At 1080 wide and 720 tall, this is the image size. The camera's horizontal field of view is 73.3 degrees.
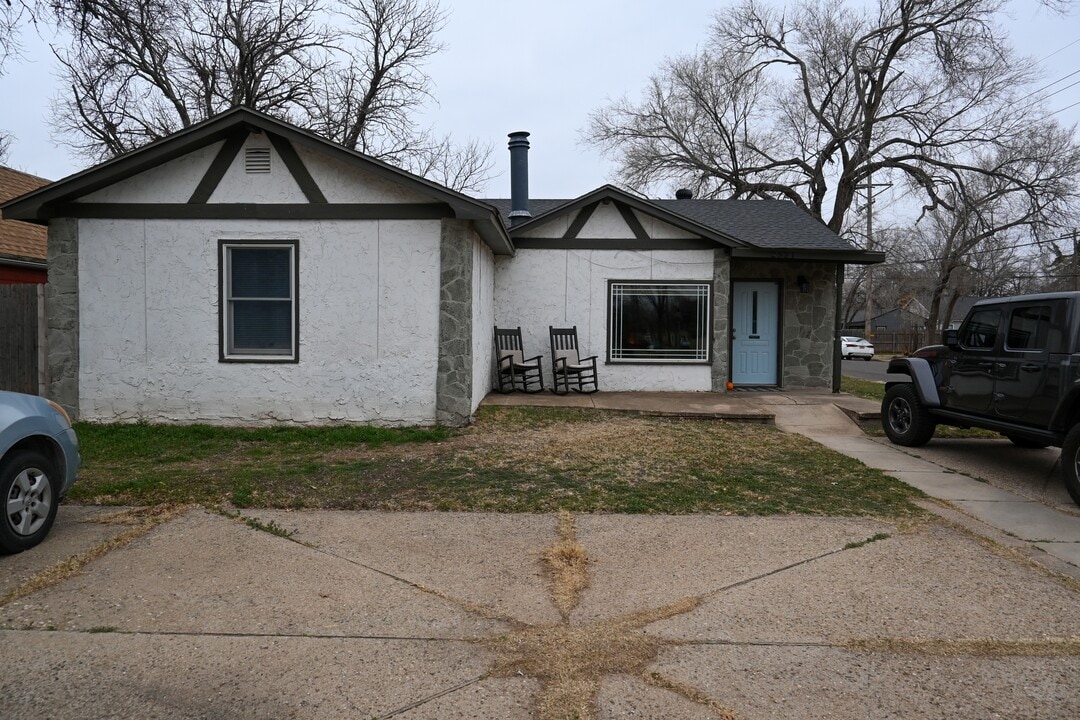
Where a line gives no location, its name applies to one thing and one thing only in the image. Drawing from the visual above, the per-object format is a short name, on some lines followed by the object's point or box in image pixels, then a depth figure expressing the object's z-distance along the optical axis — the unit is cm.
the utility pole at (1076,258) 3351
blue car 452
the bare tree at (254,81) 2236
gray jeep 663
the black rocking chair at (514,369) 1266
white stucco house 941
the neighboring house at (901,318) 6153
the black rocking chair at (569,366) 1262
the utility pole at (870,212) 3305
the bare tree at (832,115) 2847
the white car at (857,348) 4031
